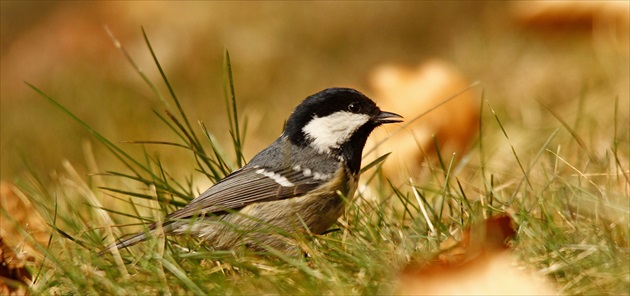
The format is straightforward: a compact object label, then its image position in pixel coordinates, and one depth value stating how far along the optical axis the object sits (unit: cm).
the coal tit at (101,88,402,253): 491
